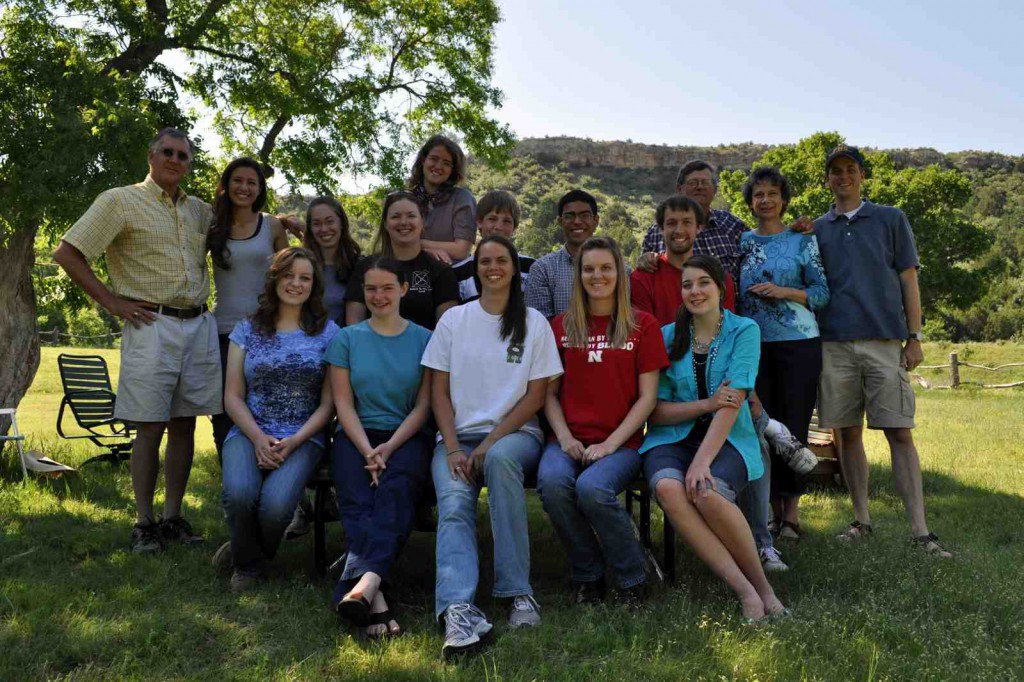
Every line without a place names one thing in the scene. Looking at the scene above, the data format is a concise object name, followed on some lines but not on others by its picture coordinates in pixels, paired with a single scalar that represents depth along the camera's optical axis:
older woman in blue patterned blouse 4.95
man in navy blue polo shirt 5.02
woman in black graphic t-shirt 4.69
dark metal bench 4.26
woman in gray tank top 4.94
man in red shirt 4.55
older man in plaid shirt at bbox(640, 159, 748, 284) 5.09
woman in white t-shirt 3.68
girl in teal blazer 3.63
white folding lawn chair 7.10
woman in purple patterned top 4.00
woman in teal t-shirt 3.70
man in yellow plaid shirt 4.65
